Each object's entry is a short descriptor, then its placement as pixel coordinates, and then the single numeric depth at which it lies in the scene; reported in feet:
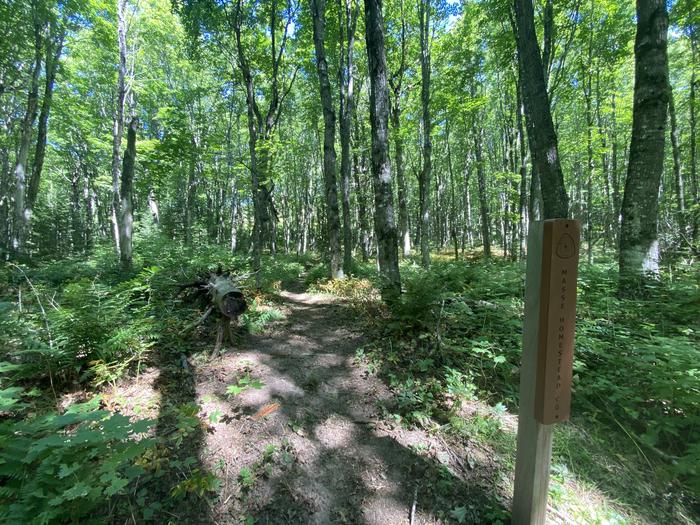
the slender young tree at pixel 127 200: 28.58
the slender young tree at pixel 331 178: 30.86
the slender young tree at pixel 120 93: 35.14
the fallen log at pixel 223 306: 15.93
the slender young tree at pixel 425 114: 39.10
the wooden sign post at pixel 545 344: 5.78
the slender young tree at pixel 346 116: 37.60
